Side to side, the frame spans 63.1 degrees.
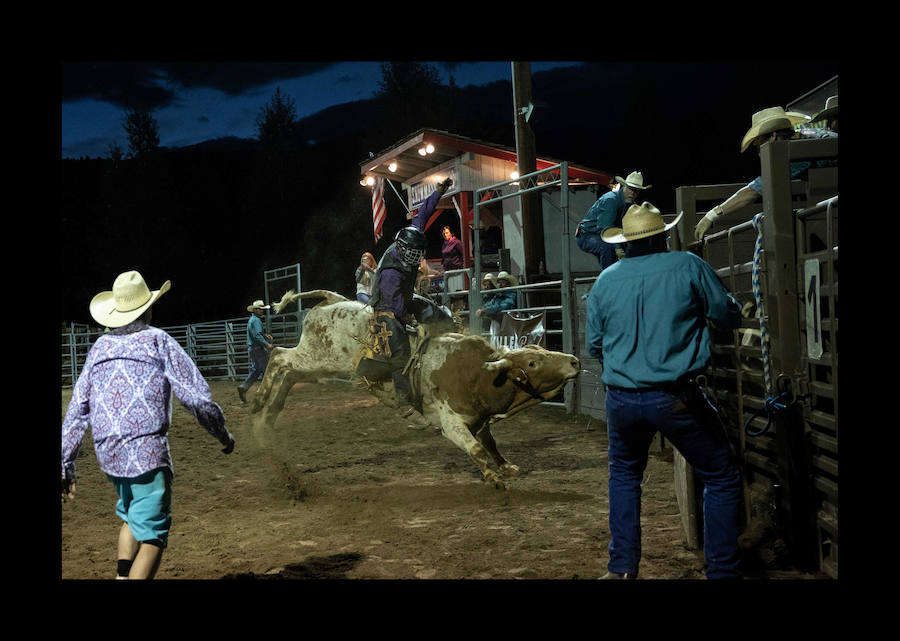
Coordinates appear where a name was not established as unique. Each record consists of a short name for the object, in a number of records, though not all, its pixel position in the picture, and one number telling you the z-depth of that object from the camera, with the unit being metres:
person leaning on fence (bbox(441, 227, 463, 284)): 13.07
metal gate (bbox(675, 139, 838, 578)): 3.12
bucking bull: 5.64
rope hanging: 3.45
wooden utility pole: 10.47
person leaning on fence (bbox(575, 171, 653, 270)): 6.10
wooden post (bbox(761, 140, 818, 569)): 3.28
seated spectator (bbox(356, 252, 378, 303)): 11.62
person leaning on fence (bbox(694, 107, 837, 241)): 3.78
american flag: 15.05
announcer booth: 13.20
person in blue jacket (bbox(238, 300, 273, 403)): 11.48
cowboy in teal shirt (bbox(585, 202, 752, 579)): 3.05
